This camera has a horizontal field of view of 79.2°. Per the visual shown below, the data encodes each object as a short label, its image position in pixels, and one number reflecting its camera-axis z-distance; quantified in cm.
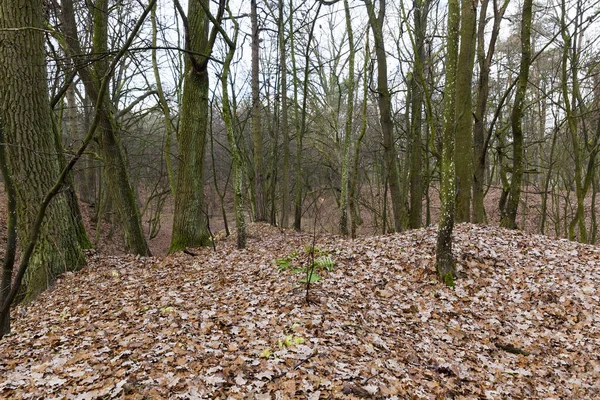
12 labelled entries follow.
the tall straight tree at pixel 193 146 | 851
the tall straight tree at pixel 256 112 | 1305
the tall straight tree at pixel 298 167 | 1183
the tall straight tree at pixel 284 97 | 1290
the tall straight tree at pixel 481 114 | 962
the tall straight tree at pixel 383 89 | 952
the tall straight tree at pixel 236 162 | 784
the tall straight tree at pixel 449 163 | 576
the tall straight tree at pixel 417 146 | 1034
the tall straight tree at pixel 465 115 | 610
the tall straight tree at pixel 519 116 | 869
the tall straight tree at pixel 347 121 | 1034
